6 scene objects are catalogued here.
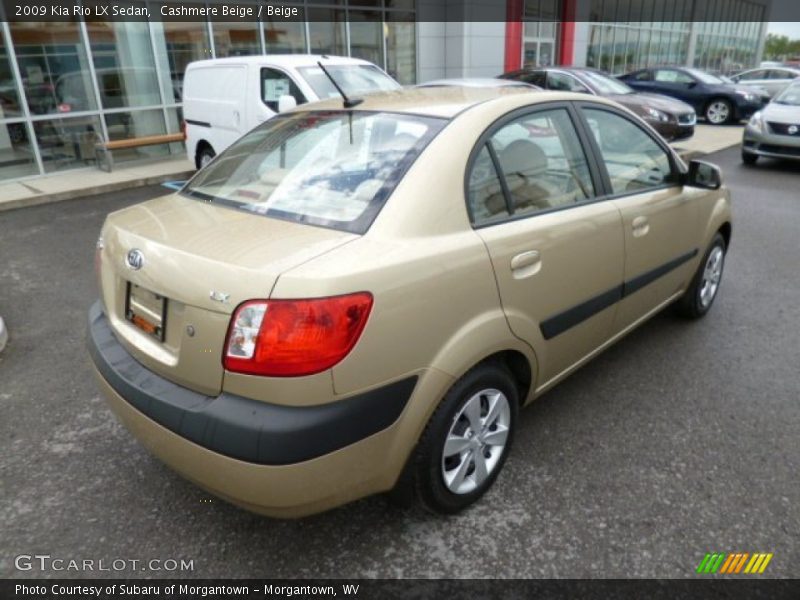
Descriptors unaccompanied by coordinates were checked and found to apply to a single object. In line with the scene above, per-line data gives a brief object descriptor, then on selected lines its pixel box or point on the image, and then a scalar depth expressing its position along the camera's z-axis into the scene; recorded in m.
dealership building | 9.53
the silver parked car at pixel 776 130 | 9.68
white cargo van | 7.46
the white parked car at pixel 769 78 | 19.69
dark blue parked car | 15.41
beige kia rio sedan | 1.82
